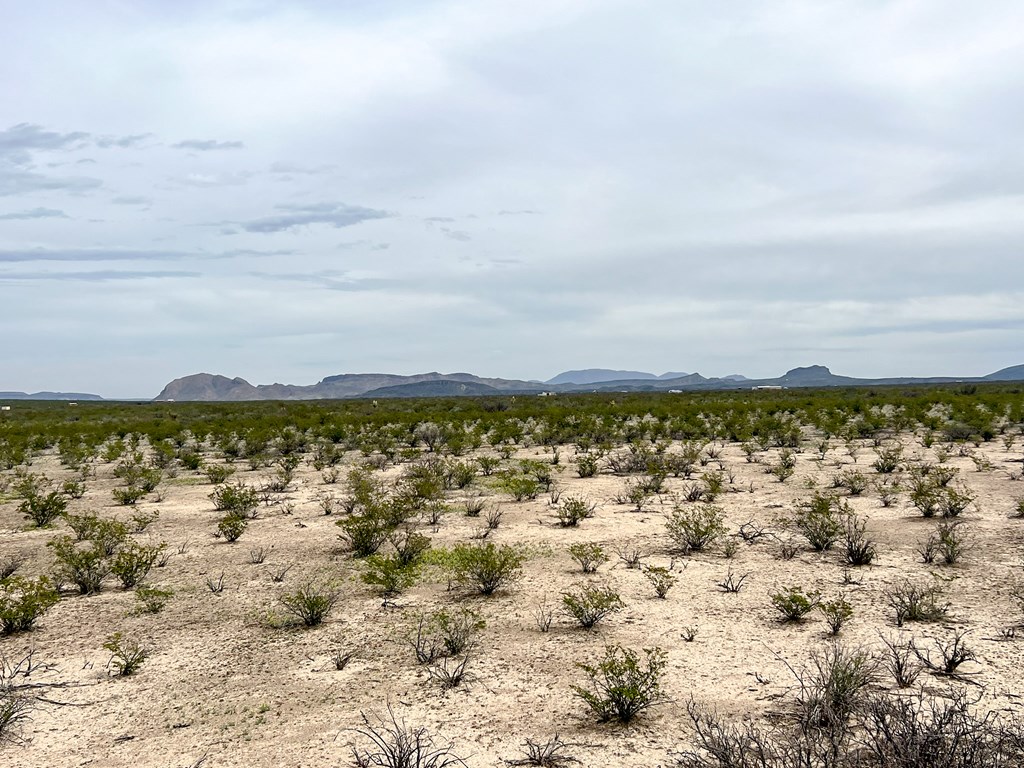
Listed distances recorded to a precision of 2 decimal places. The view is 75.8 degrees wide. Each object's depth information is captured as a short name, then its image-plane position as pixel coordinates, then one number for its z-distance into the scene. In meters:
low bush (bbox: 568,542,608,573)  9.60
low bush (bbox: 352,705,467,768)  4.71
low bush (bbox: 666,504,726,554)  10.88
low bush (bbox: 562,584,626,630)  7.60
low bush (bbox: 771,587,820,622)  7.47
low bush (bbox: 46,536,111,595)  9.25
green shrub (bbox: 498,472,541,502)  15.24
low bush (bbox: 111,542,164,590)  9.33
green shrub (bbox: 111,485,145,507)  15.48
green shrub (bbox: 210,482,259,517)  13.81
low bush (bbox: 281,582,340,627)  7.88
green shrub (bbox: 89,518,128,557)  10.72
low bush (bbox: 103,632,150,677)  6.67
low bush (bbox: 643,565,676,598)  8.65
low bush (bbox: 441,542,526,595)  8.97
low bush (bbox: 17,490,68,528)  13.35
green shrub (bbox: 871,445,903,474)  17.27
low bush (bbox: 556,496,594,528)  12.73
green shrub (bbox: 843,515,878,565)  9.72
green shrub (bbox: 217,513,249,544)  11.84
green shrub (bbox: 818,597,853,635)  7.12
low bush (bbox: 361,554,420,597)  8.89
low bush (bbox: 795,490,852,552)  10.61
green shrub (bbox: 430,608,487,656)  6.98
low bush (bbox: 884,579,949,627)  7.40
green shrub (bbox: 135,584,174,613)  8.43
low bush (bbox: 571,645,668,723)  5.53
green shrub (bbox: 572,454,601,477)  18.48
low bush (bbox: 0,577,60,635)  7.71
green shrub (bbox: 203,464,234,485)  18.17
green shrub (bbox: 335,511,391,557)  10.94
